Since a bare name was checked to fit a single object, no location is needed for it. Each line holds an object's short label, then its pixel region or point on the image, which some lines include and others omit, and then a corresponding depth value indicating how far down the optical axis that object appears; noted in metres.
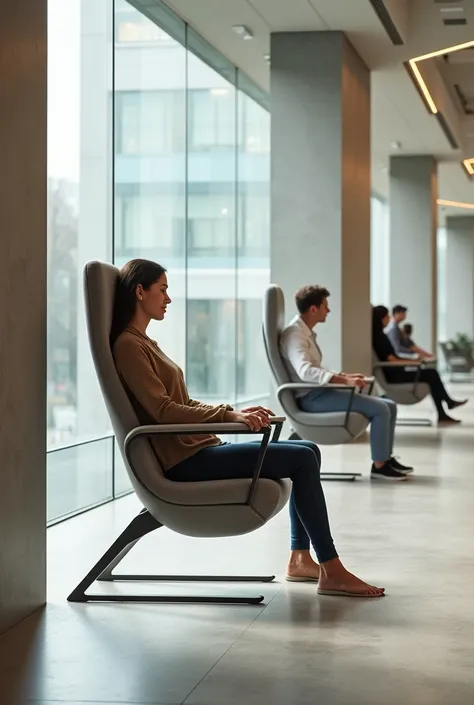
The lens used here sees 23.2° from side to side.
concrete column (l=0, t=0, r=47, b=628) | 3.62
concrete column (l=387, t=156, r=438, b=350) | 16.11
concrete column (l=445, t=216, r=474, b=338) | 25.09
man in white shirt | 6.75
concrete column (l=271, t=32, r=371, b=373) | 9.03
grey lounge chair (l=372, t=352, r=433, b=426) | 10.09
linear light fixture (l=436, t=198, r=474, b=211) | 22.15
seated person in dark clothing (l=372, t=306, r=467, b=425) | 10.20
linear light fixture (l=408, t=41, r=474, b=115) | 9.80
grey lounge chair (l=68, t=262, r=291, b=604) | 3.77
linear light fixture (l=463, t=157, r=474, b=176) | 17.06
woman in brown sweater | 3.89
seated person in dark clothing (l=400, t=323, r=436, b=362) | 11.99
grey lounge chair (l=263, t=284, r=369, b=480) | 6.74
